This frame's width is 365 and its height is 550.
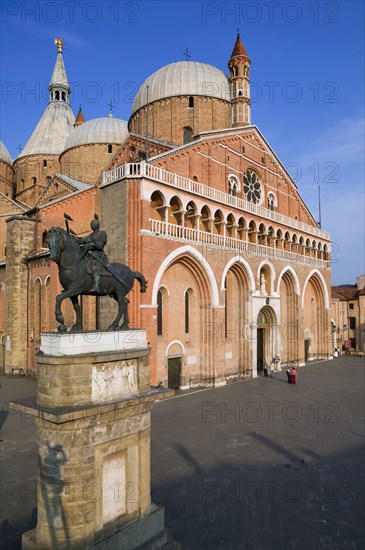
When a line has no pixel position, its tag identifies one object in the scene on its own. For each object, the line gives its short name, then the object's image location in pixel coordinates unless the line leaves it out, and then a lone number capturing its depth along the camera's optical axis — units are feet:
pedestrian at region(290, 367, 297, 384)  74.54
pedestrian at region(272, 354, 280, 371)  88.22
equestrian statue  19.60
